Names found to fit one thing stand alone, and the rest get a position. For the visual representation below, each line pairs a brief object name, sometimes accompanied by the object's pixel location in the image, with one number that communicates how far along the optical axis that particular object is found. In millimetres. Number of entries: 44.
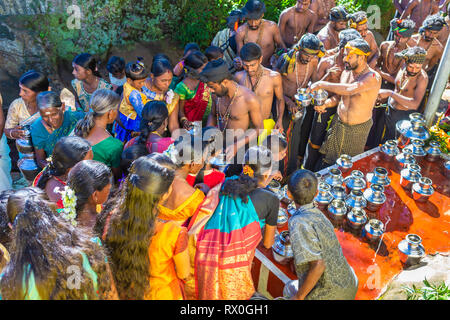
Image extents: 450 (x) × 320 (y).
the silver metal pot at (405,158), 3283
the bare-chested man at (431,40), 4539
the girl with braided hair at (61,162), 2475
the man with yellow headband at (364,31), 4801
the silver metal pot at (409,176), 3135
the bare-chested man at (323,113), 4312
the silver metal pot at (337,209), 2791
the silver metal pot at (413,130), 3518
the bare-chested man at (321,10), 5934
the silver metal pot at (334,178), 3018
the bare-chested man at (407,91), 3818
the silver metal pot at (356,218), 2717
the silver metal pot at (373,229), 2629
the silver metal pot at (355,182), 3000
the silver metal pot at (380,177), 3080
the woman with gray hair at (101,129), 2969
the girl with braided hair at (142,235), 1934
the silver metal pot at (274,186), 2949
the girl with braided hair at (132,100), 3733
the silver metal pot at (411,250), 2454
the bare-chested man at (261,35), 4922
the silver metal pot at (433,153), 3531
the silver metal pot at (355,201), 2826
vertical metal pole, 3598
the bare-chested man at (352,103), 3639
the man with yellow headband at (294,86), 4266
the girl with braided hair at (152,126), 3043
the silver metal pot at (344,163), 3352
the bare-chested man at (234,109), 3421
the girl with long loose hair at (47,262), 1561
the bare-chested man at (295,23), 5512
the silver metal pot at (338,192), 2904
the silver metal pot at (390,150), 3543
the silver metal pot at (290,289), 2253
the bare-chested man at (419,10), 6449
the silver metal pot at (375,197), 2877
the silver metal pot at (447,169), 3383
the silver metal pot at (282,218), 2750
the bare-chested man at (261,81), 3695
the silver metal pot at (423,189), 3012
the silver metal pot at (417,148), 3459
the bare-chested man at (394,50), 4816
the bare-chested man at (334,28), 4871
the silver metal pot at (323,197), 2896
